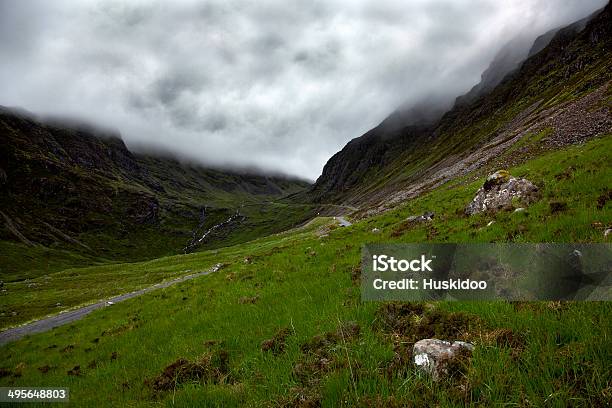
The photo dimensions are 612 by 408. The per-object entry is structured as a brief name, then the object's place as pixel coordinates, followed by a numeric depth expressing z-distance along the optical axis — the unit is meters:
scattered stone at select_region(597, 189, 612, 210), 10.52
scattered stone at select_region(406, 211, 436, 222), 21.98
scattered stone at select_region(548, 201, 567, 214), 11.97
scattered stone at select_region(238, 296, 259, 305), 12.64
